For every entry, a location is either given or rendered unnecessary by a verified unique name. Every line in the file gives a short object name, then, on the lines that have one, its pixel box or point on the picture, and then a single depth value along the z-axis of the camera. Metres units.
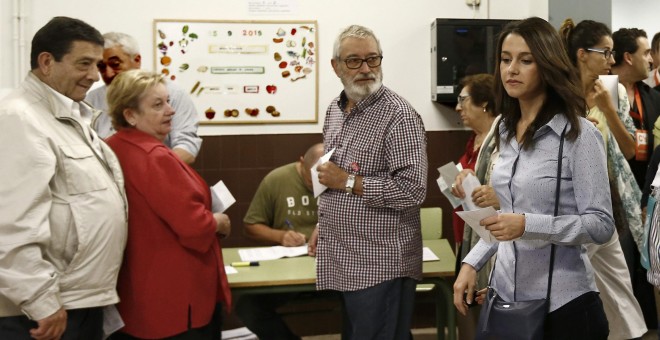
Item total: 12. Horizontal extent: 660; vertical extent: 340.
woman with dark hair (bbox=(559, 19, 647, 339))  3.10
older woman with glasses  4.00
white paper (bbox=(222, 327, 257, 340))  4.65
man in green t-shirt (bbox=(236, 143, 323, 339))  4.25
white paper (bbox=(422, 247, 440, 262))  3.91
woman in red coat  2.94
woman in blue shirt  2.19
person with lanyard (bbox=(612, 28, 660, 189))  4.46
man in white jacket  2.44
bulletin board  5.11
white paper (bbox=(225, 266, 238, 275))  3.69
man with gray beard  3.16
